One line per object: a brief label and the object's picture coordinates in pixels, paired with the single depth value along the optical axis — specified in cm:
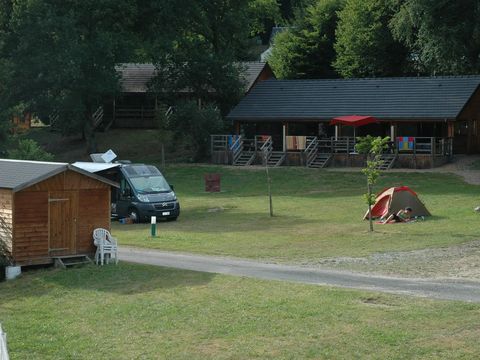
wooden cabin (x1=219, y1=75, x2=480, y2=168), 4847
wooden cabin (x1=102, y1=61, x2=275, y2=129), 6431
